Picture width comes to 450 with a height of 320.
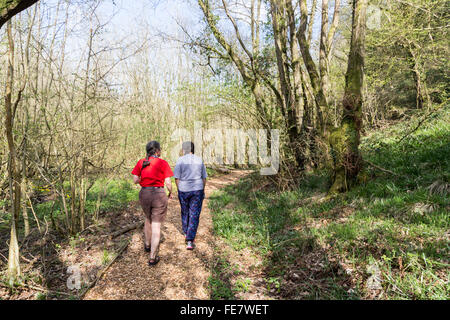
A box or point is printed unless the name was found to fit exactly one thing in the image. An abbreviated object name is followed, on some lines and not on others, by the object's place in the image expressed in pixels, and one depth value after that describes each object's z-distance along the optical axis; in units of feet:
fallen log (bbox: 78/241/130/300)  10.69
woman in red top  12.94
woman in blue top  14.89
